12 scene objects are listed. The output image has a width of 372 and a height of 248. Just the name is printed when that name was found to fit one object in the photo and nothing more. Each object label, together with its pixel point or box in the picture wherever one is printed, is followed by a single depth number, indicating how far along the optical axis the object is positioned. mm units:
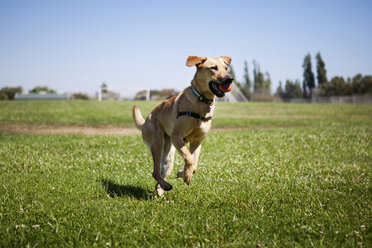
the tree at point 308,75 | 81750
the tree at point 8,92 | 52325
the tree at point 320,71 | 79494
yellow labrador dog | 4117
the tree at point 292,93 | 72375
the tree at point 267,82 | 93788
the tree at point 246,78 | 94338
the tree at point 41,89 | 67294
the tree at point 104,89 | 38525
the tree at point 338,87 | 65688
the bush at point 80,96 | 47250
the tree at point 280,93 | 71250
